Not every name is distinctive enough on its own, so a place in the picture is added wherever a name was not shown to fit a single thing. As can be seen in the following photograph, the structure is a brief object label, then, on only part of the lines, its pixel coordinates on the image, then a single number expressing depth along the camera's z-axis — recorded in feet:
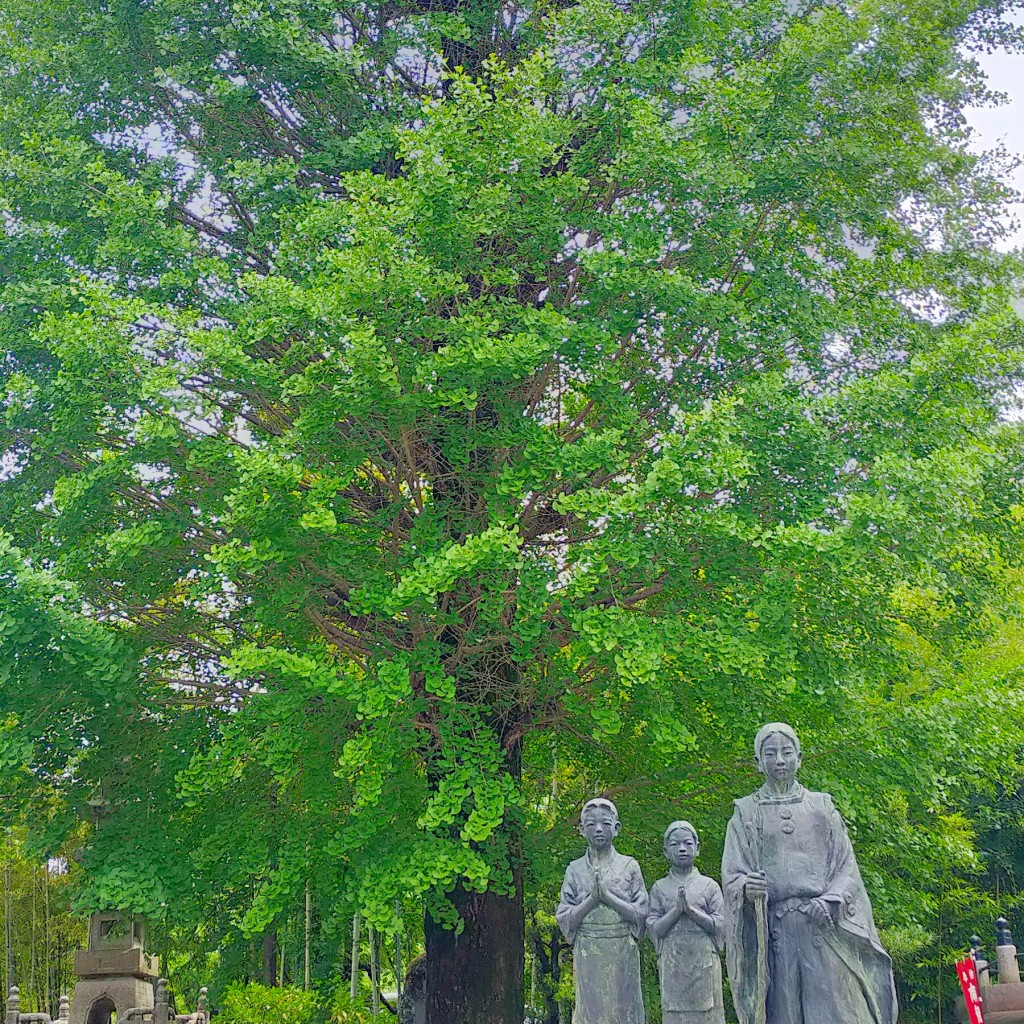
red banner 63.57
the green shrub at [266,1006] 54.80
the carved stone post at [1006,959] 63.05
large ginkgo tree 36.35
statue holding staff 22.12
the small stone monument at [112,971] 53.57
